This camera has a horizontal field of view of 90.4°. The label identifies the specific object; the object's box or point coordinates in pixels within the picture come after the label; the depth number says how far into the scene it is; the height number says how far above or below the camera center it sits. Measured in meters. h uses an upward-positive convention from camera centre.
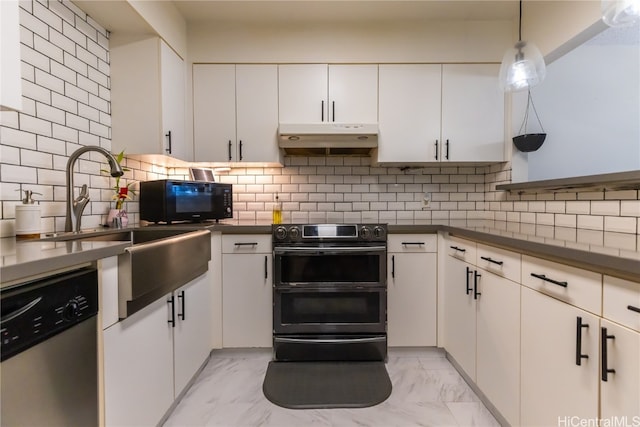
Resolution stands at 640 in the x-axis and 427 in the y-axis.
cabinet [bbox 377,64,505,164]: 2.47 +0.75
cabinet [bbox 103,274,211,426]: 1.12 -0.64
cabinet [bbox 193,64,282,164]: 2.46 +0.75
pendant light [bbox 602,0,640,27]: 1.14 +0.72
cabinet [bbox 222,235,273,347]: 2.24 -0.59
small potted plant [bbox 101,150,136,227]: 1.97 +0.04
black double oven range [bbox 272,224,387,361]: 2.16 -0.56
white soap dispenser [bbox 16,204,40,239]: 1.32 -0.06
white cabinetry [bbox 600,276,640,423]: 0.87 -0.40
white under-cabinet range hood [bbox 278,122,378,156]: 2.28 +0.53
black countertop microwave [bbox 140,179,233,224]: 2.13 +0.05
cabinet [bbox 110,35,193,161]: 2.05 +0.74
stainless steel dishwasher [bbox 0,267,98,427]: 0.74 -0.38
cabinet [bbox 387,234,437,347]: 2.27 -0.59
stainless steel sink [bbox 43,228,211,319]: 1.14 -0.23
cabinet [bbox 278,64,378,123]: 2.46 +0.90
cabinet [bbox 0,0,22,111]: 0.87 +0.42
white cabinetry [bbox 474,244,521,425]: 1.42 -0.59
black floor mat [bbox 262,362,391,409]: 1.75 -1.06
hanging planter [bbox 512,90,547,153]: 2.28 +0.51
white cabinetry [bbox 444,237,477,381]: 1.84 -0.61
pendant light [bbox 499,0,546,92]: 1.59 +0.72
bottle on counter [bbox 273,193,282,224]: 2.59 -0.06
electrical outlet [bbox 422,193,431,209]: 2.79 +0.07
